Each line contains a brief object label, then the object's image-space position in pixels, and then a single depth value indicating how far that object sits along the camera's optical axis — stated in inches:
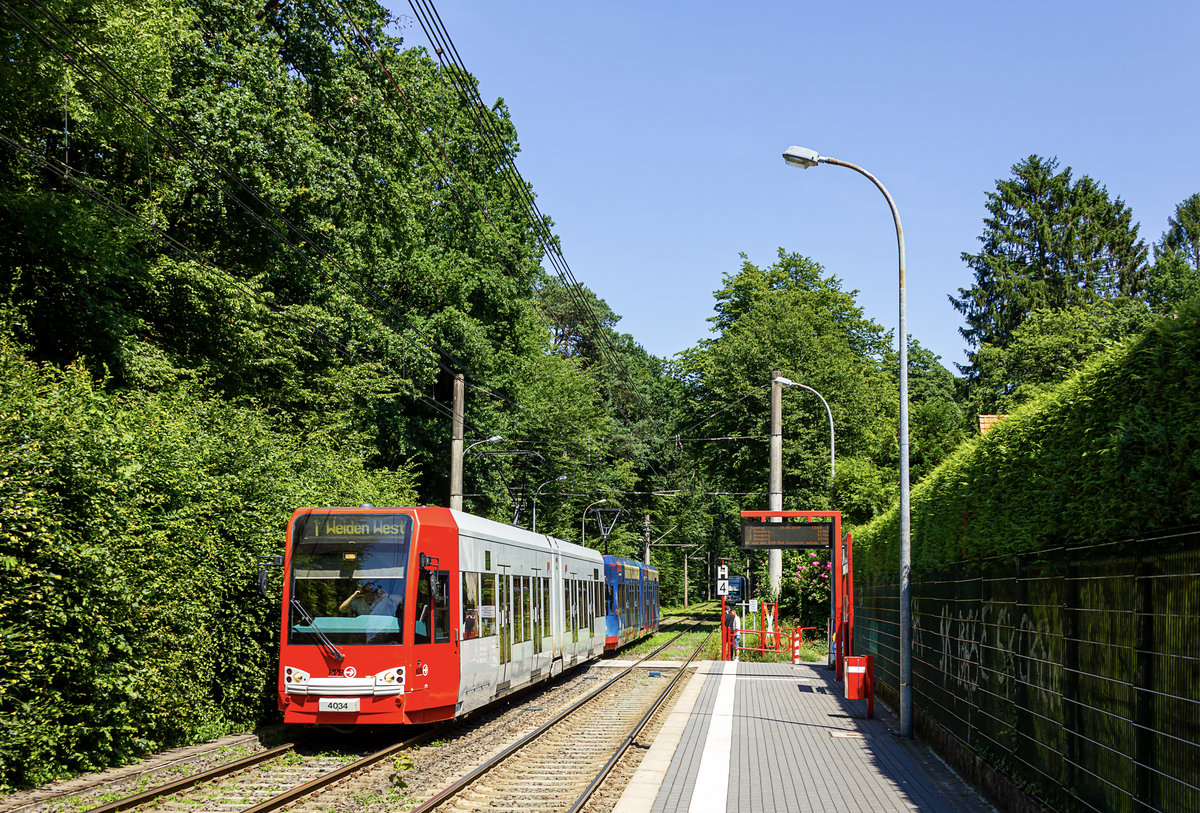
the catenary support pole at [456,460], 1029.8
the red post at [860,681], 689.0
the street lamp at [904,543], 591.5
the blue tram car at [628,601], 1240.2
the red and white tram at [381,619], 537.3
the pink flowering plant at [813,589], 1481.3
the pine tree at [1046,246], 2234.3
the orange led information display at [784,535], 1037.2
